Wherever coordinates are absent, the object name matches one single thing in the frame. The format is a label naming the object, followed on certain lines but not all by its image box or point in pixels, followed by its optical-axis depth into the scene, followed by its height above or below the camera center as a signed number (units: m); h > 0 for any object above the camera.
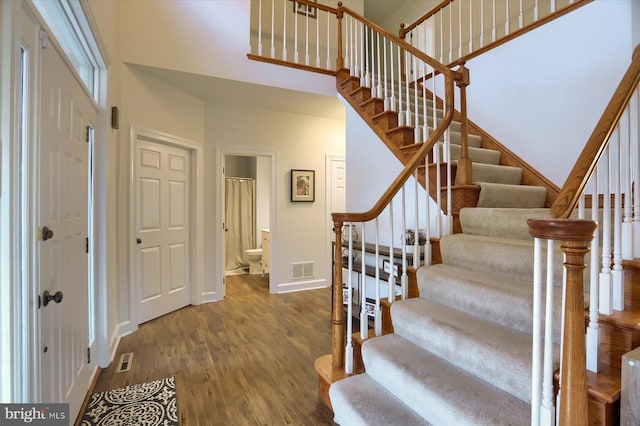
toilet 5.82 -0.91
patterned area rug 1.85 -1.21
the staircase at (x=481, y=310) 1.07 -0.47
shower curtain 6.10 -0.18
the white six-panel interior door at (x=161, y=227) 3.38 -0.19
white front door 1.38 -0.11
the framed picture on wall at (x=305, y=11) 4.71 +2.96
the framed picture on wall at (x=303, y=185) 4.65 +0.38
